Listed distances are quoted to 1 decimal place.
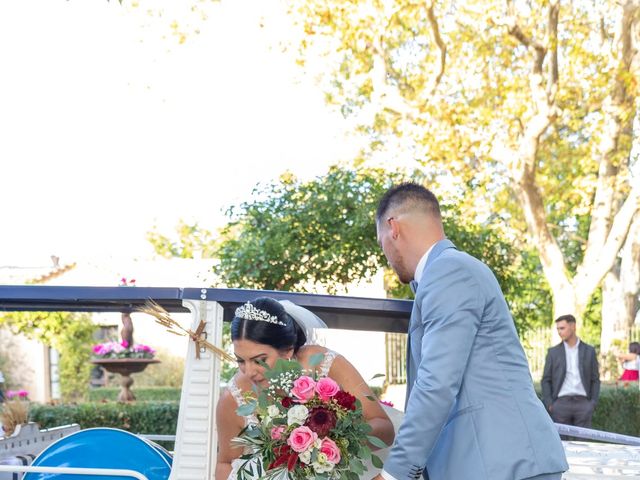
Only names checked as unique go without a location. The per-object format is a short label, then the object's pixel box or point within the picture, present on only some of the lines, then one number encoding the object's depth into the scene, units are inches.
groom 108.3
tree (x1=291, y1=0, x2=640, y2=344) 602.9
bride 145.8
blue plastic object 170.7
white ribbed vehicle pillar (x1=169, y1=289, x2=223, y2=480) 151.9
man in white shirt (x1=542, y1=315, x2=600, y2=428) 408.8
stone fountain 498.9
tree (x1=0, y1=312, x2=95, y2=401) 1086.4
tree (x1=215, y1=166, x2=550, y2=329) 491.5
